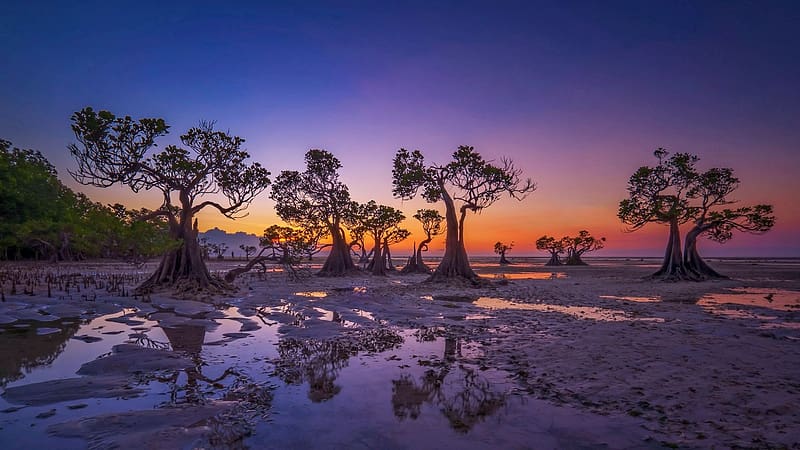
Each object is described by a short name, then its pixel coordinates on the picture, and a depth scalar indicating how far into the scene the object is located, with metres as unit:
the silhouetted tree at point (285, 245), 25.41
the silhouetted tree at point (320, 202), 39.75
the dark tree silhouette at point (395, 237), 48.04
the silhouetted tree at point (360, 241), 45.66
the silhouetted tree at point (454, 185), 28.95
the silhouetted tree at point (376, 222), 44.39
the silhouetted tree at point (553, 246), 77.75
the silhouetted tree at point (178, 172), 18.09
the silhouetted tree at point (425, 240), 48.28
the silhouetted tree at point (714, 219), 30.69
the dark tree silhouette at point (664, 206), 31.58
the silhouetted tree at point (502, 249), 83.75
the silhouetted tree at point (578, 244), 76.44
